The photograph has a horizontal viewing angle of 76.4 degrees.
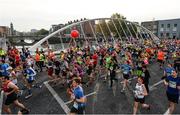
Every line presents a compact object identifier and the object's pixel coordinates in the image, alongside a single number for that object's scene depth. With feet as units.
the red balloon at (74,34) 34.47
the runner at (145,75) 17.29
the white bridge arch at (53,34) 38.28
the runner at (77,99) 11.04
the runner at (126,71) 18.96
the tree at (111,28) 126.83
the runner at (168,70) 16.44
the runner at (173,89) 13.33
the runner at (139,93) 13.41
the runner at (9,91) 13.39
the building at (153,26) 150.10
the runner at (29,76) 18.08
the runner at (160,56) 28.84
